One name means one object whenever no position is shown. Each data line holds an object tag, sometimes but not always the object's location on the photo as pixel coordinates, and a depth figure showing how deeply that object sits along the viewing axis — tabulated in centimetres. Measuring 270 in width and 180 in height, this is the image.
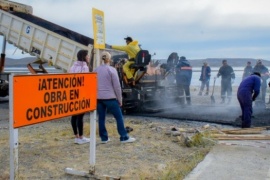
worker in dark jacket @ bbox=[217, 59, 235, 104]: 1550
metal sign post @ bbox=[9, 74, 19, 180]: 340
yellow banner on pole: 689
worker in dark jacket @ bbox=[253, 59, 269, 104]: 1465
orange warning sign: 349
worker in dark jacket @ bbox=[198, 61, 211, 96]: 1797
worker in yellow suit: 1082
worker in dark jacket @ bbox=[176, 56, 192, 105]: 1362
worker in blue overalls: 872
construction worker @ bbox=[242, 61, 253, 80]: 1557
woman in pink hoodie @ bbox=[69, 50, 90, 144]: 665
